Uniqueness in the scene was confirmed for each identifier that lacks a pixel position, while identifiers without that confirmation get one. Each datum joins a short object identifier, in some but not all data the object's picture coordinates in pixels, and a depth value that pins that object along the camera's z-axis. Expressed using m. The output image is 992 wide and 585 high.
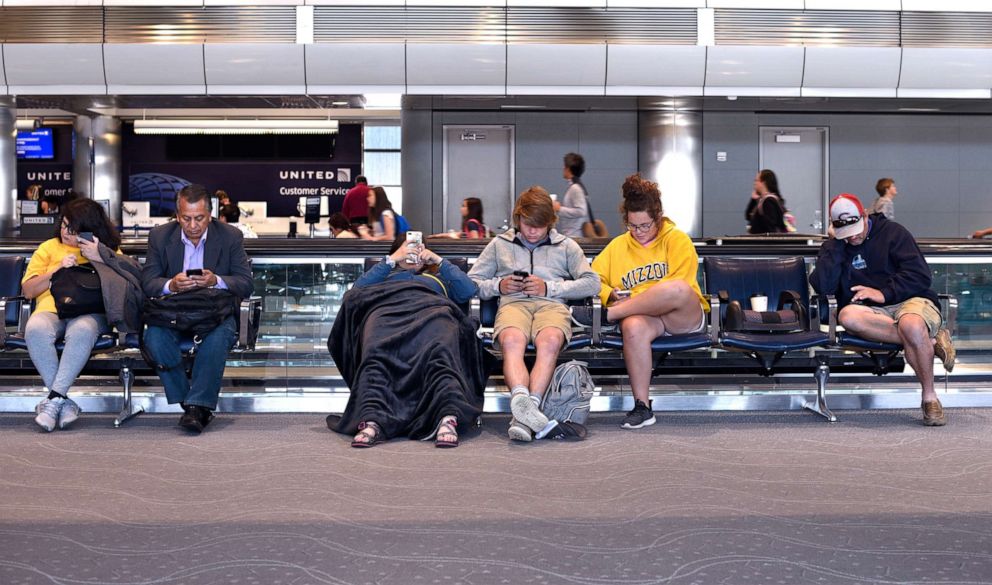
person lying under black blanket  5.11
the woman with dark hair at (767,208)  9.80
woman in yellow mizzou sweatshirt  5.57
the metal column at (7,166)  12.30
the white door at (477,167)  13.50
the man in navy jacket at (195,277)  5.48
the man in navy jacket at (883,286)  5.68
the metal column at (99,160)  16.27
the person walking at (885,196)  11.60
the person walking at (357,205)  11.50
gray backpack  5.32
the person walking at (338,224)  10.93
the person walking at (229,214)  12.63
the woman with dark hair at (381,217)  9.35
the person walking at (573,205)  9.73
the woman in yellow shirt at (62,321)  5.51
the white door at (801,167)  13.65
